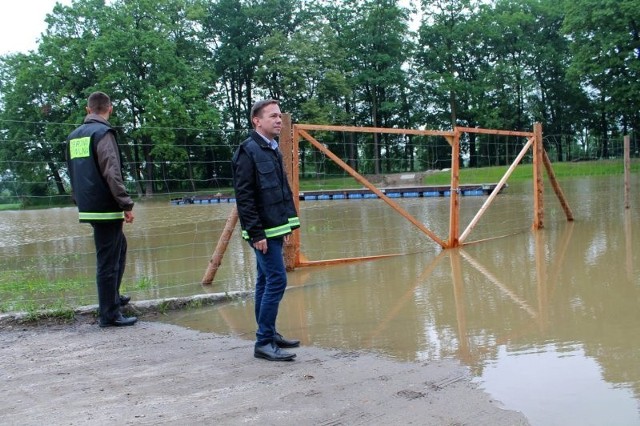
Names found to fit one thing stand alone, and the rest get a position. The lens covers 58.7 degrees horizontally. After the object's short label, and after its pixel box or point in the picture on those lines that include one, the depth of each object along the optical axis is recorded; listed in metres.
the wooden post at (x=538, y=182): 10.26
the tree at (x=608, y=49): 36.06
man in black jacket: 3.77
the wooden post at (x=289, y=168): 7.10
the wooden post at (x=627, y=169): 12.73
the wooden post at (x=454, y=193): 8.65
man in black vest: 4.66
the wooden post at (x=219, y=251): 6.32
